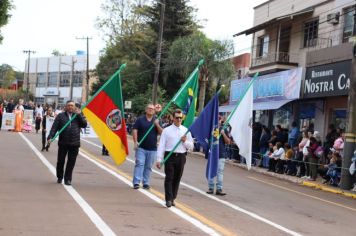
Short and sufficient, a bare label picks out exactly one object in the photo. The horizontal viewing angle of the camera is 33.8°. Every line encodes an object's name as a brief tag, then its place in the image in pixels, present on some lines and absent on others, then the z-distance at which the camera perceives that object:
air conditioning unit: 25.42
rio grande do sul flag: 13.45
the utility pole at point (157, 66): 36.84
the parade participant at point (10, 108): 35.41
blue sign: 25.50
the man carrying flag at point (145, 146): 12.56
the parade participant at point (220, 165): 12.81
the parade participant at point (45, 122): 21.90
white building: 109.62
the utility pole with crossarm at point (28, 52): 108.34
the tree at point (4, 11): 20.22
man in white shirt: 10.46
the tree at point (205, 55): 41.88
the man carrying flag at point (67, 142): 12.49
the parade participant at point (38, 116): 32.12
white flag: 13.42
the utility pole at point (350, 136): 18.02
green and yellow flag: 12.85
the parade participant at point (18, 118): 33.34
